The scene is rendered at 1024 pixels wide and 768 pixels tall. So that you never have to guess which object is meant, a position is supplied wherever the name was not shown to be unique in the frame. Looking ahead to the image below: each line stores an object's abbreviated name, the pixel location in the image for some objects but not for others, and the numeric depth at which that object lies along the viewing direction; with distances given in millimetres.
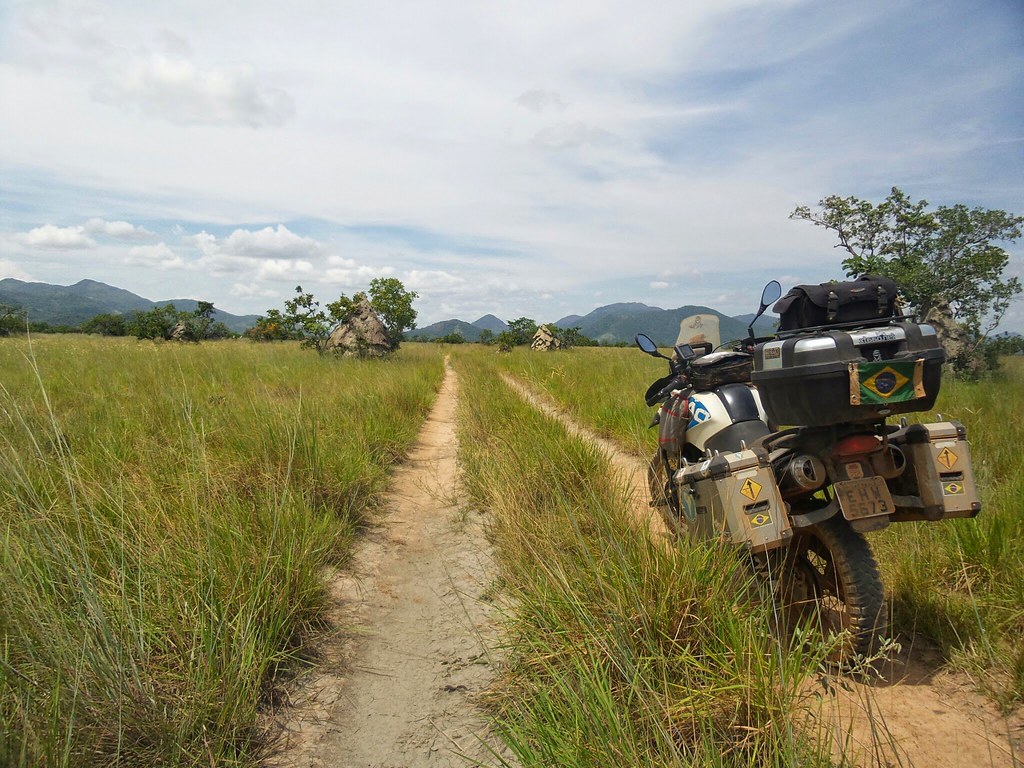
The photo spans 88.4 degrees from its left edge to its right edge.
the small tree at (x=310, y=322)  16812
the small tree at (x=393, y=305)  20844
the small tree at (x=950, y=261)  7848
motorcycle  1852
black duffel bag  2061
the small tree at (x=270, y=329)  17891
